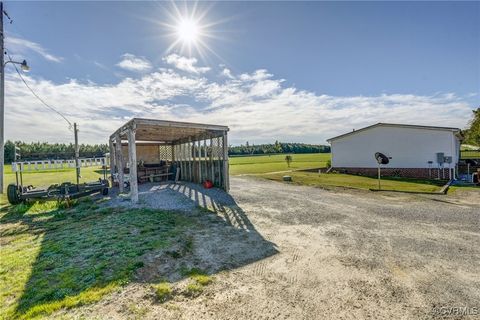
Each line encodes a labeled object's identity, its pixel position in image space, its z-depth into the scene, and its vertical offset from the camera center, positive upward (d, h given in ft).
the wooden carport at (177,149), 29.84 +2.16
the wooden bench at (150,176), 47.41 -3.19
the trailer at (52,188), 28.07 -3.35
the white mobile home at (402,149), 51.90 +1.30
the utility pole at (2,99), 33.42 +9.85
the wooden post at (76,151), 31.70 +1.72
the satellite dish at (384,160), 56.80 -1.28
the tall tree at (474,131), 67.63 +6.61
